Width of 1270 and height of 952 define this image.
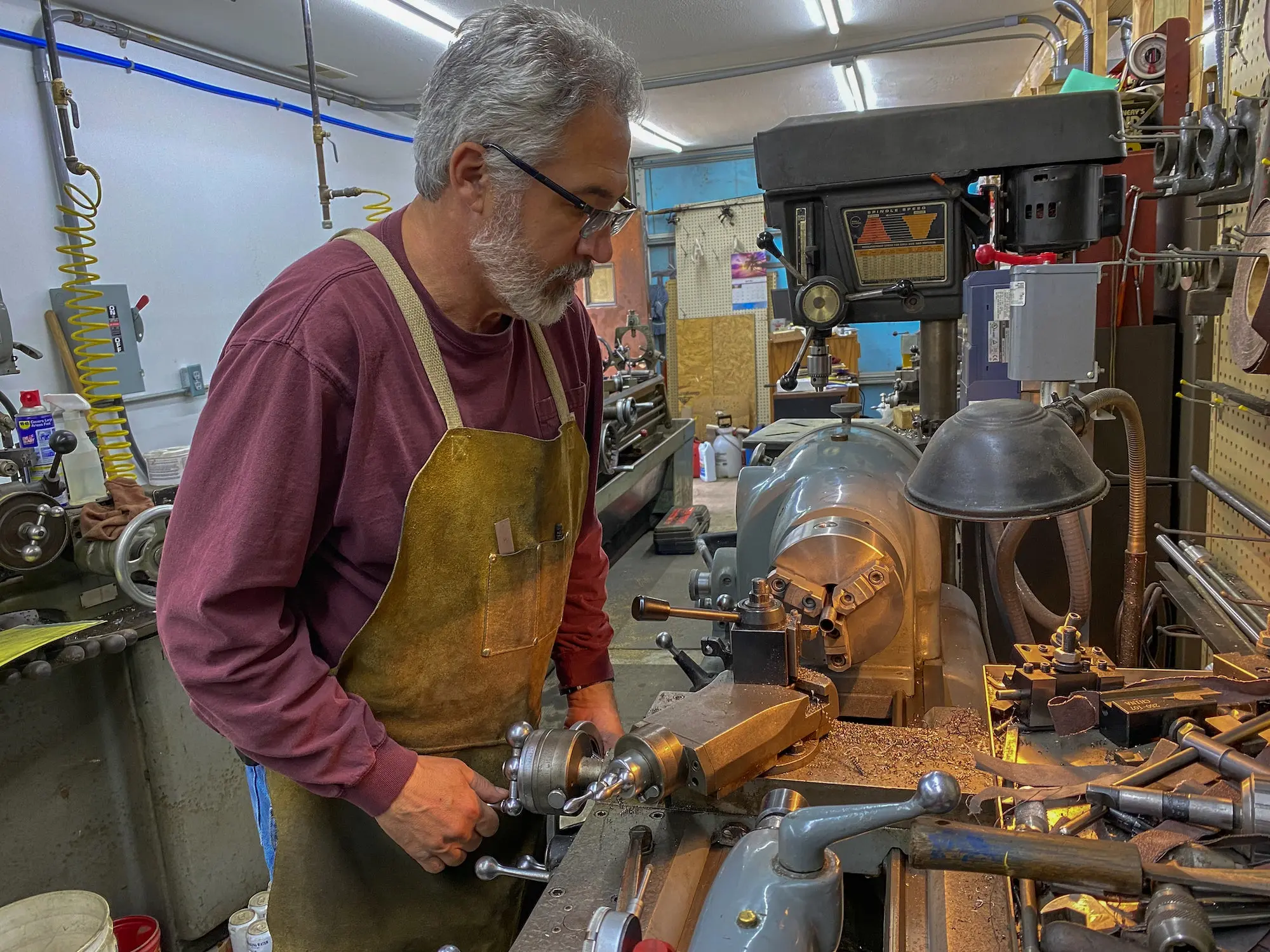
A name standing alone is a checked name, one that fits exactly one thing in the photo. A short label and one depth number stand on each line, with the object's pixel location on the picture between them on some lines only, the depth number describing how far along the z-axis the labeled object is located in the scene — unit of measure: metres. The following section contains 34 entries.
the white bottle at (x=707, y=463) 6.62
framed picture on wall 6.98
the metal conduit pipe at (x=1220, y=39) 1.74
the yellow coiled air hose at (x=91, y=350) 2.57
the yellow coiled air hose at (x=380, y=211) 4.02
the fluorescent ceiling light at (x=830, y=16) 3.59
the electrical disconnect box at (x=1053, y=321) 1.38
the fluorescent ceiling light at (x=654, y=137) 6.08
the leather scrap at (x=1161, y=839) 0.70
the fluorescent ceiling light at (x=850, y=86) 4.67
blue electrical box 1.47
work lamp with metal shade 0.86
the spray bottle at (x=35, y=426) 1.97
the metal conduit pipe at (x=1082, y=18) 2.28
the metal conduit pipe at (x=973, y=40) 4.15
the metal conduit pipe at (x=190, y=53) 3.06
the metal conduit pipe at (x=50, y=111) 2.90
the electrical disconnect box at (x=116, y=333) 2.95
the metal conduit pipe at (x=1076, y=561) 1.40
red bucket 1.83
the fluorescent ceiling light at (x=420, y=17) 3.25
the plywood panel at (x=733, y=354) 7.07
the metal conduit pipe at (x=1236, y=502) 1.53
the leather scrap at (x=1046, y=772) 0.84
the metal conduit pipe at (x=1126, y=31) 2.67
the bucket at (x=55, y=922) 1.66
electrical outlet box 3.54
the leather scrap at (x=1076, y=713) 0.94
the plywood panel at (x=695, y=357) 7.16
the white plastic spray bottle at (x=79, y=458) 1.97
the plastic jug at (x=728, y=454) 6.53
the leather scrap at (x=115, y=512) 1.78
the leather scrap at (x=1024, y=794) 0.80
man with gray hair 0.89
